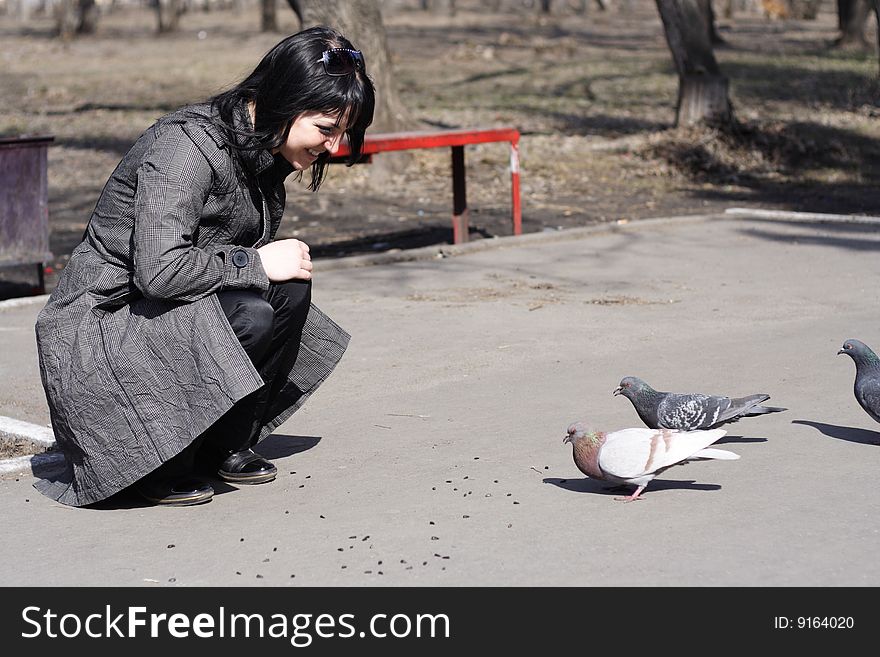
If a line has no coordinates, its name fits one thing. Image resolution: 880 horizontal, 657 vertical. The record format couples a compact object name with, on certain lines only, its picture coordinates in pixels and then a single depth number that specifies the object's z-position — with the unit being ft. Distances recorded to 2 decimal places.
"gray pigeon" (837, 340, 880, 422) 17.04
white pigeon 14.93
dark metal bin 30.22
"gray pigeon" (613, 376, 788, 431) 16.42
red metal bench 32.55
